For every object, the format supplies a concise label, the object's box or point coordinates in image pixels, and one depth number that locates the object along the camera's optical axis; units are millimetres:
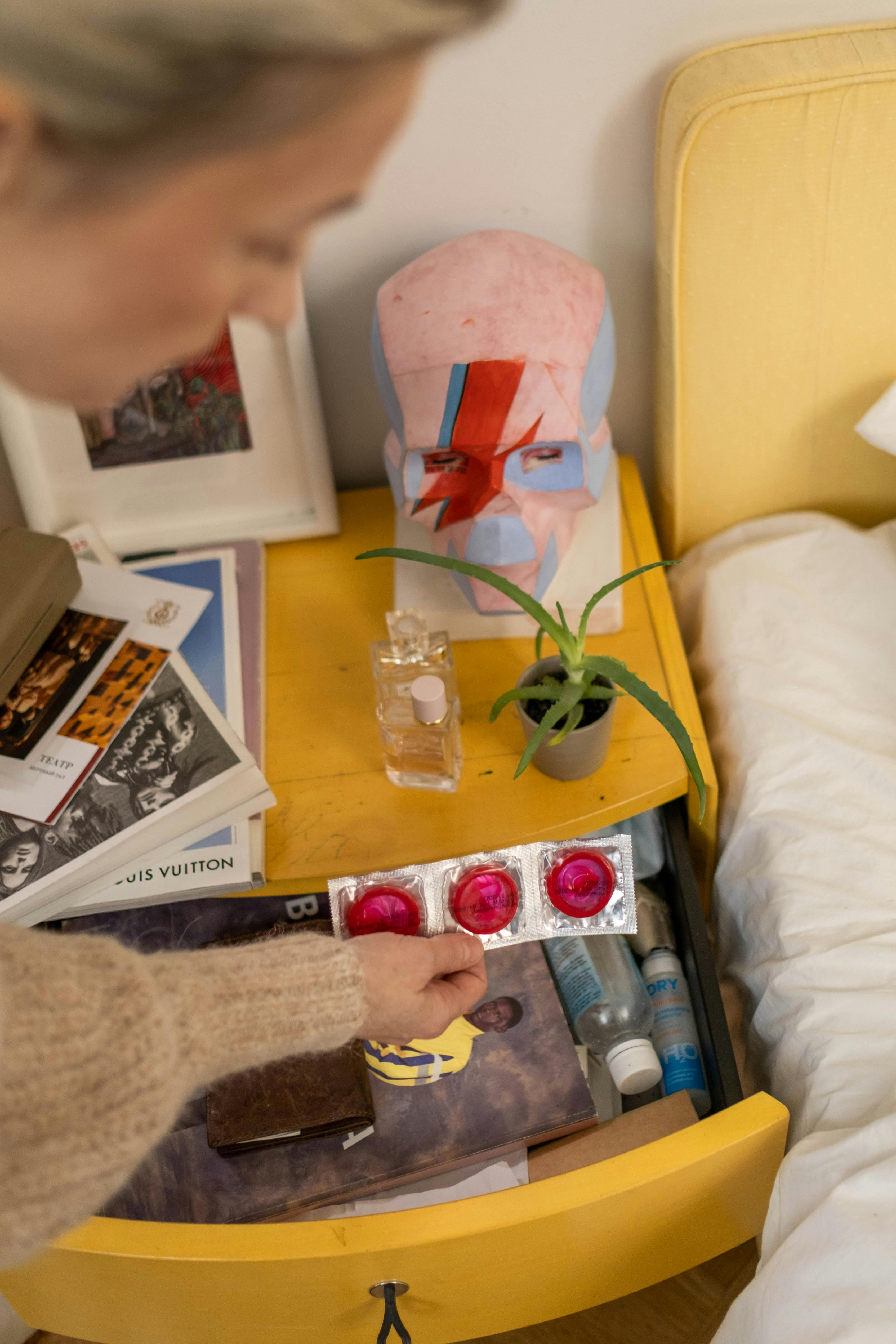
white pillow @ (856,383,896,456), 917
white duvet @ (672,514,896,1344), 646
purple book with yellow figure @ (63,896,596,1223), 788
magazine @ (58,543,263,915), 790
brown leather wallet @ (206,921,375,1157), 788
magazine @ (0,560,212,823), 817
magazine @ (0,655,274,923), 767
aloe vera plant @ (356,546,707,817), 709
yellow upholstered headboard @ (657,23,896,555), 769
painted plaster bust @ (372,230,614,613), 733
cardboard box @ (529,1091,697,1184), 792
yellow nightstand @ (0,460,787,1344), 653
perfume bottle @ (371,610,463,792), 810
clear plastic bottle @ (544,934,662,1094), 854
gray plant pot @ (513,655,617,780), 778
